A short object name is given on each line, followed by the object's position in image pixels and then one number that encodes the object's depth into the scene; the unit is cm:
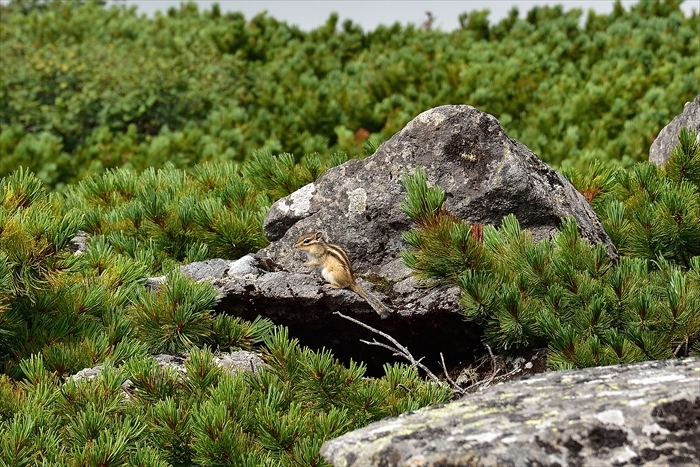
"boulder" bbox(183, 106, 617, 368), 1234
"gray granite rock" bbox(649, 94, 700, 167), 1677
